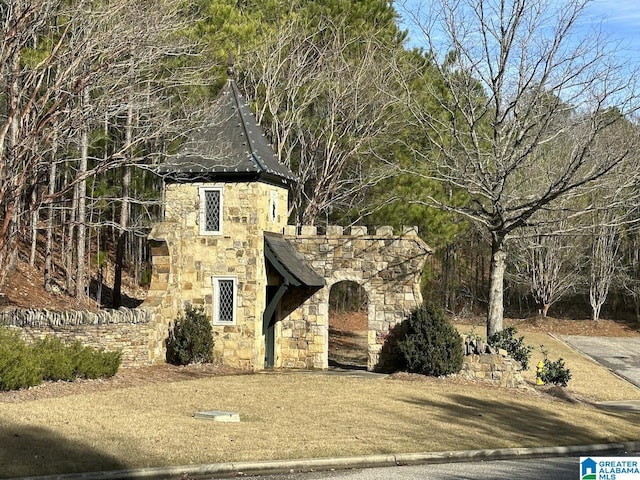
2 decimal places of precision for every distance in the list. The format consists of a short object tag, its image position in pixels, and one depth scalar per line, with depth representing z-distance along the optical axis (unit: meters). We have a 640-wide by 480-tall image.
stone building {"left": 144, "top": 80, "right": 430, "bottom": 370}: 24.17
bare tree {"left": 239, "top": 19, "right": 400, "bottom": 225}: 29.53
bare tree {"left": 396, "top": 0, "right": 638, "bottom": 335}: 22.25
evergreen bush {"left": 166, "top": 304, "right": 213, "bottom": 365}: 23.67
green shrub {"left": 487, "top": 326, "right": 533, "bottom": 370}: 24.45
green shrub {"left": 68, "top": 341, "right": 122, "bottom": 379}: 18.70
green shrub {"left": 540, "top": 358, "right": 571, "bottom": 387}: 24.77
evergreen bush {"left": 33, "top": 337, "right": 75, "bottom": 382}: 17.88
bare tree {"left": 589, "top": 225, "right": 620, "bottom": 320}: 43.88
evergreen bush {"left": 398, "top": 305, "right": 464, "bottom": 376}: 22.84
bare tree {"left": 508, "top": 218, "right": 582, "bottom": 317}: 43.34
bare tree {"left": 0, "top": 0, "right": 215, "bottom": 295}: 18.39
